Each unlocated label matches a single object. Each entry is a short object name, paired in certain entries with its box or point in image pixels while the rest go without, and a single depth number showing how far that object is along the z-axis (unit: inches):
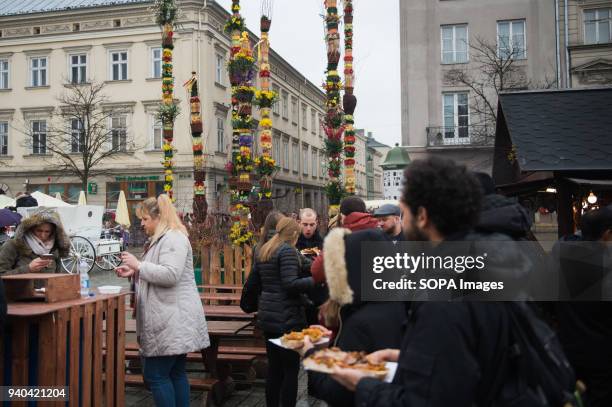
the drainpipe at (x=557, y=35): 1067.4
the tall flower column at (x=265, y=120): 382.3
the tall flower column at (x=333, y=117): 374.3
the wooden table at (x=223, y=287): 281.9
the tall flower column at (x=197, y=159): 432.5
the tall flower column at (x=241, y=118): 379.6
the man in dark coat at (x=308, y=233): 267.6
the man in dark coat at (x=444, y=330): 66.9
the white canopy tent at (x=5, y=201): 705.0
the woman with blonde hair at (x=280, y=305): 180.2
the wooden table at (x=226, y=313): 239.8
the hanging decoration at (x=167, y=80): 461.6
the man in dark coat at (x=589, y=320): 125.0
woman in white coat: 158.2
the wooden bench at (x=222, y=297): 262.8
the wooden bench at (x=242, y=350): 234.8
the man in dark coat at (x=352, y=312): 103.7
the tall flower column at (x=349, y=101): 397.4
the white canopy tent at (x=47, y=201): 762.1
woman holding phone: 195.2
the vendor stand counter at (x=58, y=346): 138.9
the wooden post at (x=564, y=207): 191.6
